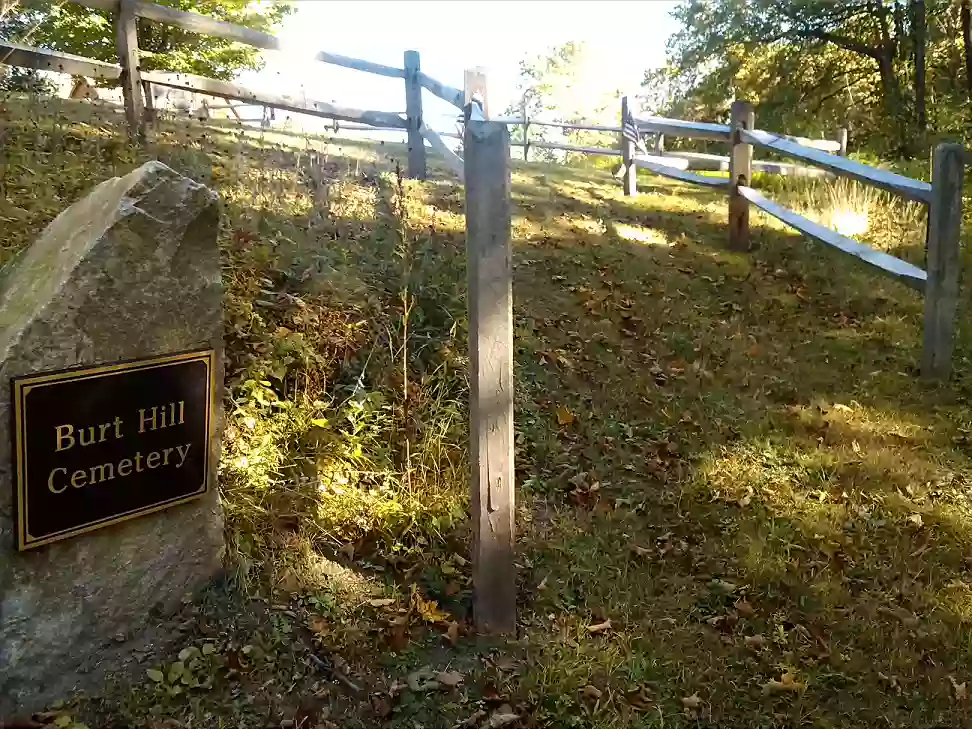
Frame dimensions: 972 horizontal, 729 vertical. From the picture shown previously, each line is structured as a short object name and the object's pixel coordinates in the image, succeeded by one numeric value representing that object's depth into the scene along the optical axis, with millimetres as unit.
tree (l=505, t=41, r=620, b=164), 35312
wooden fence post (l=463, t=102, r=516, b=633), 3088
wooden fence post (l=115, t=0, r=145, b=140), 6246
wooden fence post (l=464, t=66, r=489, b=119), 6156
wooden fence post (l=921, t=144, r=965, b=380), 5383
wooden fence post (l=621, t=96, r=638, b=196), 10469
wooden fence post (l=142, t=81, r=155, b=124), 6450
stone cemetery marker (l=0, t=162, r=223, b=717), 2547
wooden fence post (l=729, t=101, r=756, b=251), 7938
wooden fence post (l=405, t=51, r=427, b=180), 8242
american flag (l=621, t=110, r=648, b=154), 10562
